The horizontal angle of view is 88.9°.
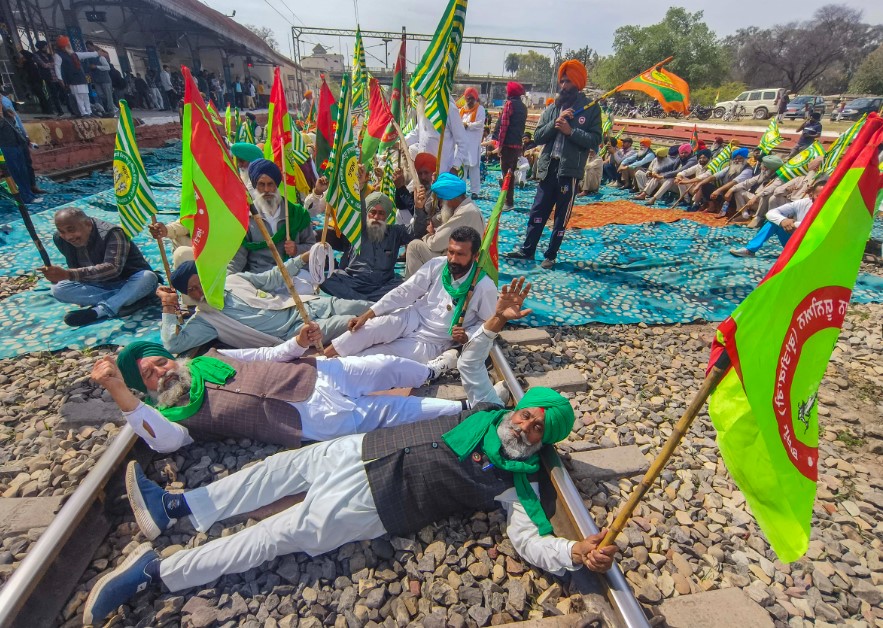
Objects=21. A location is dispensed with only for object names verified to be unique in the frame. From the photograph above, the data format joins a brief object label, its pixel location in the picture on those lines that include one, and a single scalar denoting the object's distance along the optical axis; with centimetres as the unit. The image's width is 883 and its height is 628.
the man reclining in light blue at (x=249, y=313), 349
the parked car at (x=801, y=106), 2631
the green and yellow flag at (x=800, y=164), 799
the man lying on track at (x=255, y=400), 276
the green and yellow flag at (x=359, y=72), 622
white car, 3047
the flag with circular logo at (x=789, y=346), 140
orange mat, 859
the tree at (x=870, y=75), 3800
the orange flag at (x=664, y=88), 512
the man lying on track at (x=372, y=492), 217
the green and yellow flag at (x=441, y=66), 467
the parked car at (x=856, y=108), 2531
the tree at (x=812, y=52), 4369
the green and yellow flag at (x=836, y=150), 651
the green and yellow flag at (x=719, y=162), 955
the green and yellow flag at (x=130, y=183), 420
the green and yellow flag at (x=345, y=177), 420
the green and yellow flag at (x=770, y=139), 962
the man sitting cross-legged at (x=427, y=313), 371
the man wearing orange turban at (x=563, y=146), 546
